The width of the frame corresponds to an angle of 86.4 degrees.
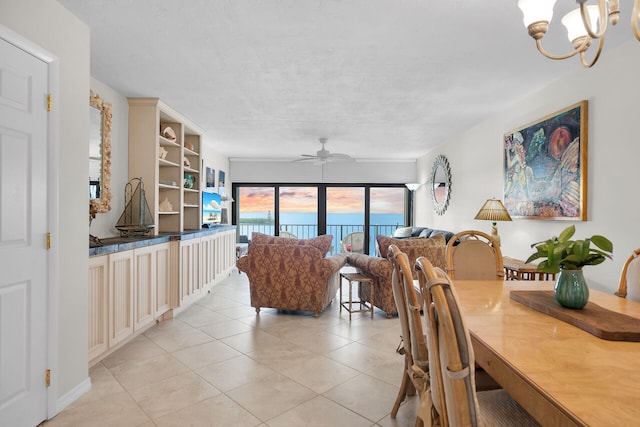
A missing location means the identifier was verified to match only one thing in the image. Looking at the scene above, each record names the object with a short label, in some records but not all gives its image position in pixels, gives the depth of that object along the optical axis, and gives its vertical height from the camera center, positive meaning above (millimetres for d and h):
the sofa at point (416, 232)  5480 -417
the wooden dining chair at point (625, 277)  1874 -353
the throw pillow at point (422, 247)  3588 -384
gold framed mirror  3140 +492
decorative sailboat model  3495 -83
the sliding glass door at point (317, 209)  8344 +14
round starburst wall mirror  6098 +514
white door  1695 -167
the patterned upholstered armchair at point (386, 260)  3609 -562
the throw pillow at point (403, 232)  7206 -468
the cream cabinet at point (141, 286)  2598 -775
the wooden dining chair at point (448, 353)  824 -358
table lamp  3756 -8
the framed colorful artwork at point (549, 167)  2959 +453
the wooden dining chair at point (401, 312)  1563 -495
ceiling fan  5551 +868
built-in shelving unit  3895 +587
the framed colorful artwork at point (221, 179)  7365 +629
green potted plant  1469 -227
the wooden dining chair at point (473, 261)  2400 -350
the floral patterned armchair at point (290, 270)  3801 -693
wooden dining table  792 -449
